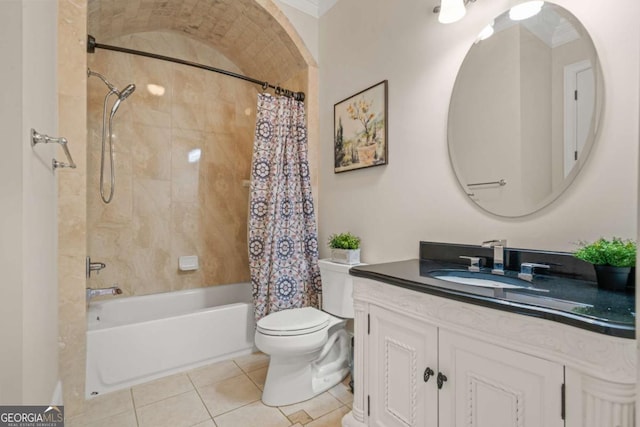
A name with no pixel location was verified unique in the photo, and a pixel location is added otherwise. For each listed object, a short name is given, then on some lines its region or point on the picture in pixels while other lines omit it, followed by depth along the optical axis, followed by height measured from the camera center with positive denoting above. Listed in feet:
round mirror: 3.68 +1.46
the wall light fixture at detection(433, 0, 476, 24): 4.47 +3.13
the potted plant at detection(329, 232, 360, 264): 6.32 -0.81
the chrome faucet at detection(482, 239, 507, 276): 4.03 -0.60
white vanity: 2.21 -1.50
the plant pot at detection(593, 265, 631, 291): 2.95 -0.66
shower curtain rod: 5.68 +3.41
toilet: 5.17 -2.45
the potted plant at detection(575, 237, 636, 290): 2.92 -0.49
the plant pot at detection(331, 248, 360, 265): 6.30 -0.96
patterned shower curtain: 7.00 -0.08
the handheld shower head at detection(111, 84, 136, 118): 6.35 +2.60
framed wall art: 6.08 +1.86
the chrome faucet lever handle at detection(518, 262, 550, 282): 3.67 -0.74
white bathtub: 5.62 -2.74
